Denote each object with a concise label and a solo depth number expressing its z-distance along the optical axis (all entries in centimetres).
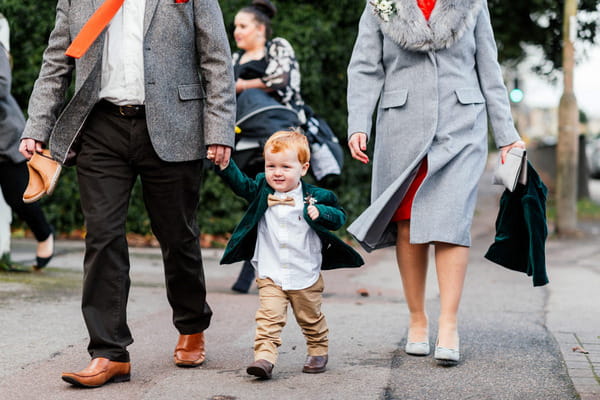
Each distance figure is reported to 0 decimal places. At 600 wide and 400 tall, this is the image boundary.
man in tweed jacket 391
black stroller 611
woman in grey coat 445
